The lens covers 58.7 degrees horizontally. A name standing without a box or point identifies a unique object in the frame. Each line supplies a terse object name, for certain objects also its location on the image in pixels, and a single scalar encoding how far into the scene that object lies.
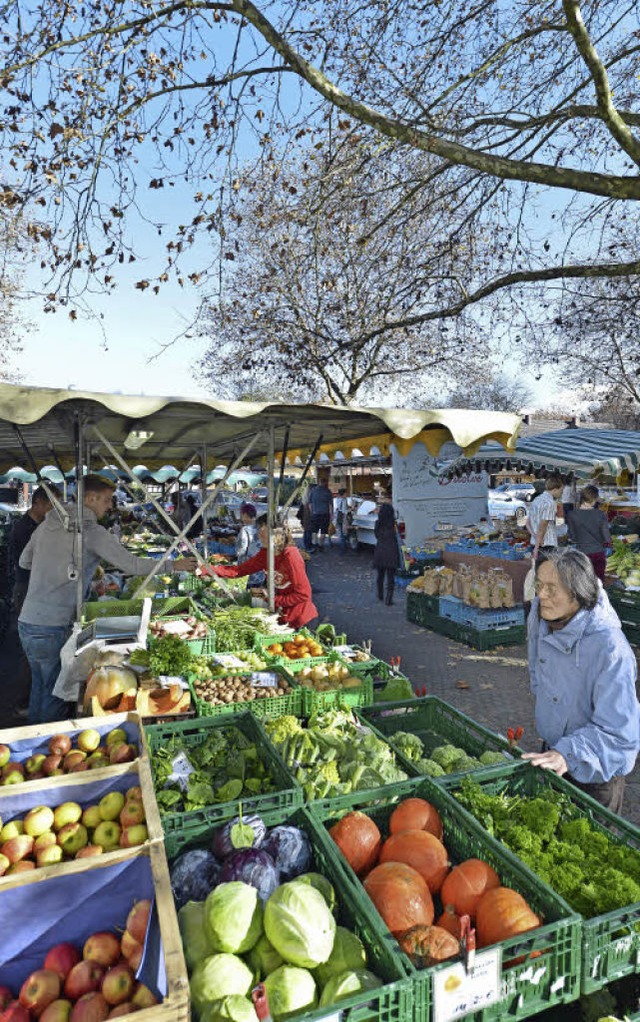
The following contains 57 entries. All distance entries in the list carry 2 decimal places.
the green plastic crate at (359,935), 1.43
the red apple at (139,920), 1.67
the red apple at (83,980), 1.61
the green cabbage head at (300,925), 1.61
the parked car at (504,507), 17.87
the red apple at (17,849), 2.07
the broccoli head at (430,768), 2.72
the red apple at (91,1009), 1.47
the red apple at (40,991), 1.59
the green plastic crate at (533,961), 1.61
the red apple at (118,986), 1.54
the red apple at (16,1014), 1.55
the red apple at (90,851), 2.02
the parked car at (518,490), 29.82
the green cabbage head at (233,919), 1.66
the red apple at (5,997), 1.62
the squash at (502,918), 1.70
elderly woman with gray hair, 2.61
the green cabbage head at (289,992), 1.52
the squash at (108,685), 3.58
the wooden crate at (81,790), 2.19
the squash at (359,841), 2.13
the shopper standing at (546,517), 9.23
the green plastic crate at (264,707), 3.46
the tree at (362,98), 5.07
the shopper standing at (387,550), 10.85
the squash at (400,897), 1.77
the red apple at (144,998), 1.44
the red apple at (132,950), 1.64
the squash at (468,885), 1.87
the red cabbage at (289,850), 2.02
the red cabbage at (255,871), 1.86
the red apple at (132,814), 2.15
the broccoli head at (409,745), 3.01
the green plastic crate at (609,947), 1.73
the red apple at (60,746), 2.67
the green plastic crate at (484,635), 8.33
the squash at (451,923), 1.79
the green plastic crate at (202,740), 2.22
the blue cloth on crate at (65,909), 1.75
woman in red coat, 5.88
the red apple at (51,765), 2.57
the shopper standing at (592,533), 9.67
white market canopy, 3.38
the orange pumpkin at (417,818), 2.24
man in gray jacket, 4.69
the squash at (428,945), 1.61
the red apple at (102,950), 1.70
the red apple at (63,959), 1.69
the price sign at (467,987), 1.53
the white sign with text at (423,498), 12.93
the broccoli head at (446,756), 2.85
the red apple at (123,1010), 1.44
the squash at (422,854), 2.02
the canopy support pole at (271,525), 5.11
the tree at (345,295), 7.54
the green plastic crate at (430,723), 3.17
